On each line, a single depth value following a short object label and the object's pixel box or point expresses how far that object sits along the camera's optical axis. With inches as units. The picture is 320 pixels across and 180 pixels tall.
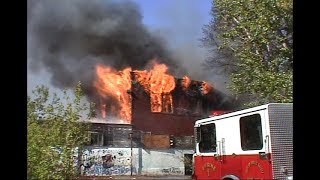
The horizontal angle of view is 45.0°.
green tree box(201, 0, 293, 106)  320.5
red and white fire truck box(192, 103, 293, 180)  204.1
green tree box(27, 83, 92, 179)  185.0
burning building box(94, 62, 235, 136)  733.3
